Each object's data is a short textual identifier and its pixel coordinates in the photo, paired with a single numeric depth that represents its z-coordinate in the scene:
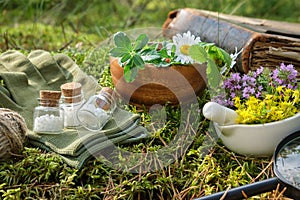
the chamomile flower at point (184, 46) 0.64
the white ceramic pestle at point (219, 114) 0.57
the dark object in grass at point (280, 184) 0.50
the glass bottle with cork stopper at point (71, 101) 0.62
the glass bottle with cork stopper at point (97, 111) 0.61
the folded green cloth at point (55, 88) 0.59
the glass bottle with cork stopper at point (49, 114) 0.62
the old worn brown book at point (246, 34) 0.72
